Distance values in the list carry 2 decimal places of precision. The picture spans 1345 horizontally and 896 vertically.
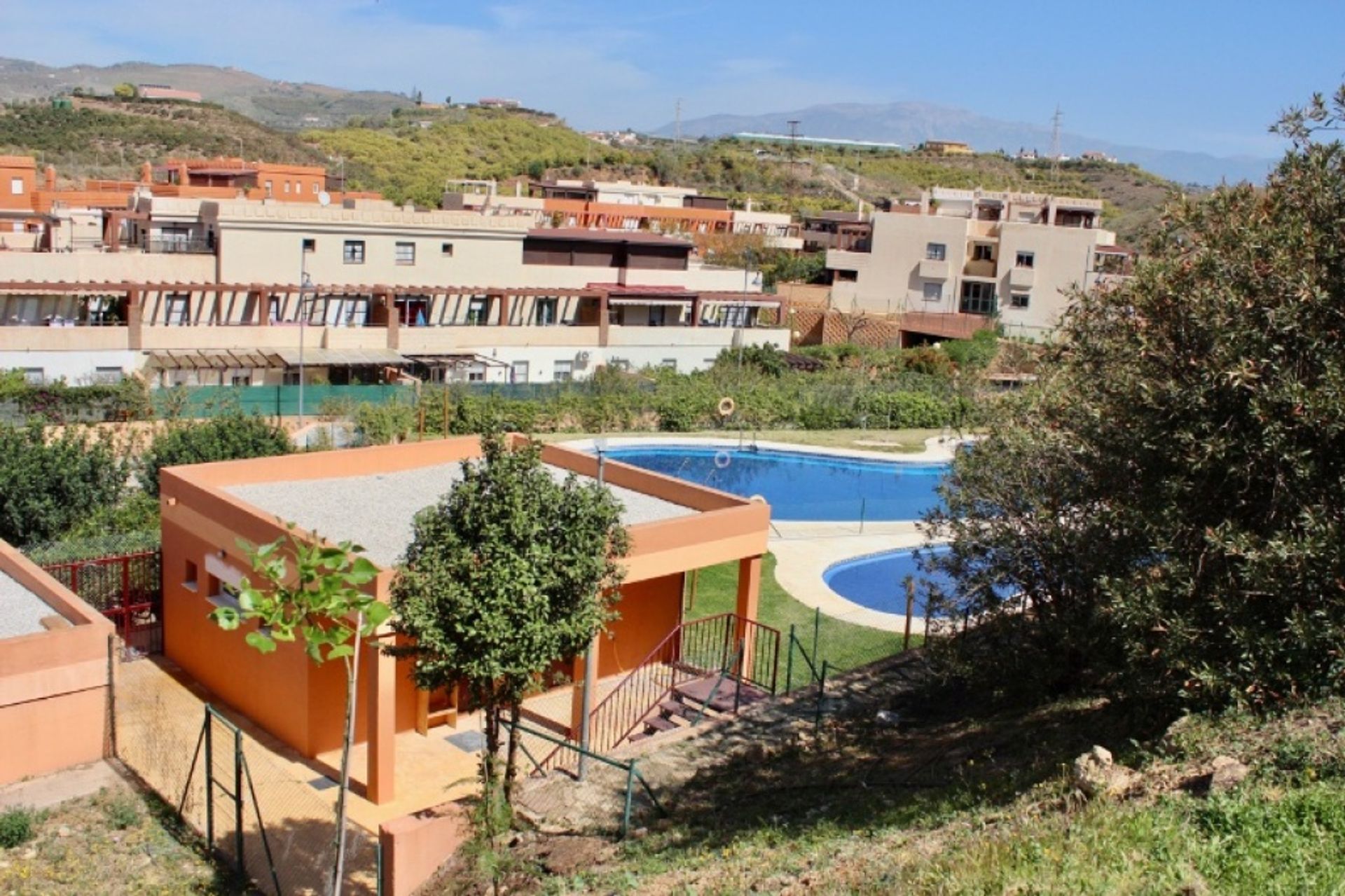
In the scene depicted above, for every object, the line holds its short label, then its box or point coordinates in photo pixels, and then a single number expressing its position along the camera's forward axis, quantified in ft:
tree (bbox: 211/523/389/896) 26.03
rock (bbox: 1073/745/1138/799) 30.94
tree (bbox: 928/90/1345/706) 31.42
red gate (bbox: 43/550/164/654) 61.46
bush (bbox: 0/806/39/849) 41.96
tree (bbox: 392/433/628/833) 35.55
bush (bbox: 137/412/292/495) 80.69
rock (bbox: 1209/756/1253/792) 29.07
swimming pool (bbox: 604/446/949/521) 116.88
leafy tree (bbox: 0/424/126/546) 71.87
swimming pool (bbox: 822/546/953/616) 78.07
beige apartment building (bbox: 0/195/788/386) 128.57
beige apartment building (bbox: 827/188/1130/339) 194.08
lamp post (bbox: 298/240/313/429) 131.03
